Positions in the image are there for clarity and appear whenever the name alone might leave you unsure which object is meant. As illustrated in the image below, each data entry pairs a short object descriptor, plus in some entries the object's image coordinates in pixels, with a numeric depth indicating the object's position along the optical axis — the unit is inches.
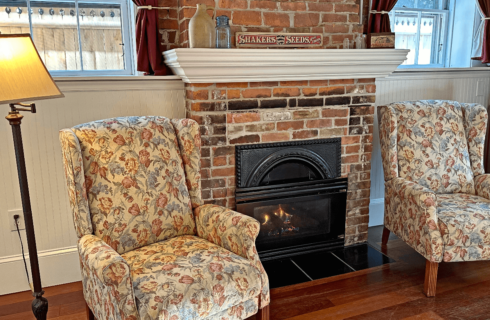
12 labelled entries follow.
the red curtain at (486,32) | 135.3
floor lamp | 56.1
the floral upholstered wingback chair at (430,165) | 96.6
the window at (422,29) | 139.6
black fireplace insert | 107.5
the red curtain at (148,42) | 102.3
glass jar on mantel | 97.0
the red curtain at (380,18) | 122.3
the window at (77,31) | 101.3
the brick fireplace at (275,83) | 99.0
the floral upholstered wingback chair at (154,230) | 64.1
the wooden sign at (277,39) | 101.2
